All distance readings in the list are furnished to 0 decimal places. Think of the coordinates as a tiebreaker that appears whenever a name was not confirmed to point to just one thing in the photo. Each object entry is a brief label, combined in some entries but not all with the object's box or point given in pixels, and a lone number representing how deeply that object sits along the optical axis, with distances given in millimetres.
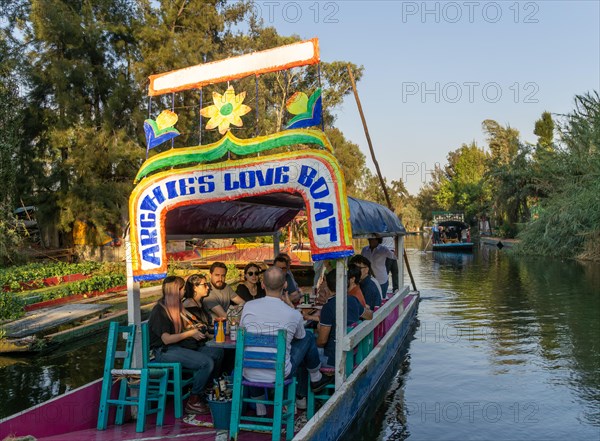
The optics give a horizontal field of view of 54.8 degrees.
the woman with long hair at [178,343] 6797
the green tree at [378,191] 75688
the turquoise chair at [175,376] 6754
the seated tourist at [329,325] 7035
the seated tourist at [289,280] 9633
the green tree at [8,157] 24328
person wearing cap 12883
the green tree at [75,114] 29969
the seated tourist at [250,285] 8750
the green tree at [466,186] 69950
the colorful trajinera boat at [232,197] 6297
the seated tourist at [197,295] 8133
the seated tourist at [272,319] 5812
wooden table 6581
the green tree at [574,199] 32219
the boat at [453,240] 45781
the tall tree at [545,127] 61625
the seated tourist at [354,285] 7938
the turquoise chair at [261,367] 5625
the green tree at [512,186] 46031
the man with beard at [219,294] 8336
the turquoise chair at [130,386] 6379
